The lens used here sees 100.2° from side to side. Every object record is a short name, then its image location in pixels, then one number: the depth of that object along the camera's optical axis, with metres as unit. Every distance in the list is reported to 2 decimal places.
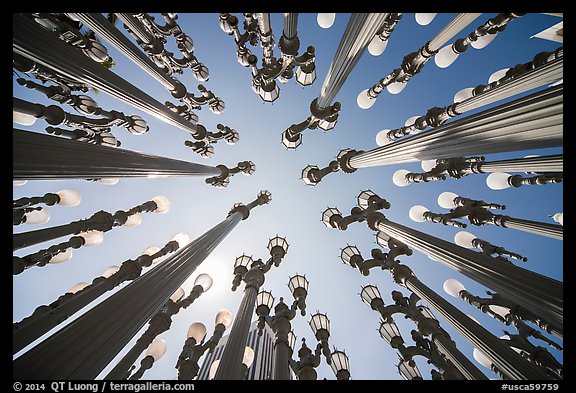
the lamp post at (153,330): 4.75
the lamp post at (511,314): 4.96
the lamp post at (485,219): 6.68
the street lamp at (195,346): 4.97
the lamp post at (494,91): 3.21
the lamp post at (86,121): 4.61
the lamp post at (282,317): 4.73
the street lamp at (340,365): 5.59
